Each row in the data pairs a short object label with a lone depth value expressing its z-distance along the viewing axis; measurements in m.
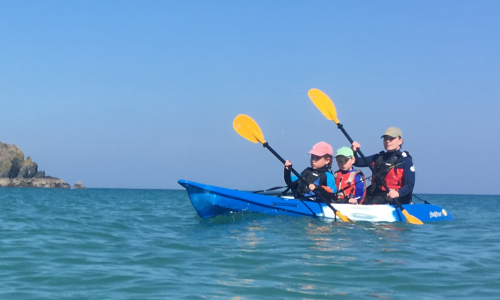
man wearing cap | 9.15
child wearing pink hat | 8.92
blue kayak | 8.72
